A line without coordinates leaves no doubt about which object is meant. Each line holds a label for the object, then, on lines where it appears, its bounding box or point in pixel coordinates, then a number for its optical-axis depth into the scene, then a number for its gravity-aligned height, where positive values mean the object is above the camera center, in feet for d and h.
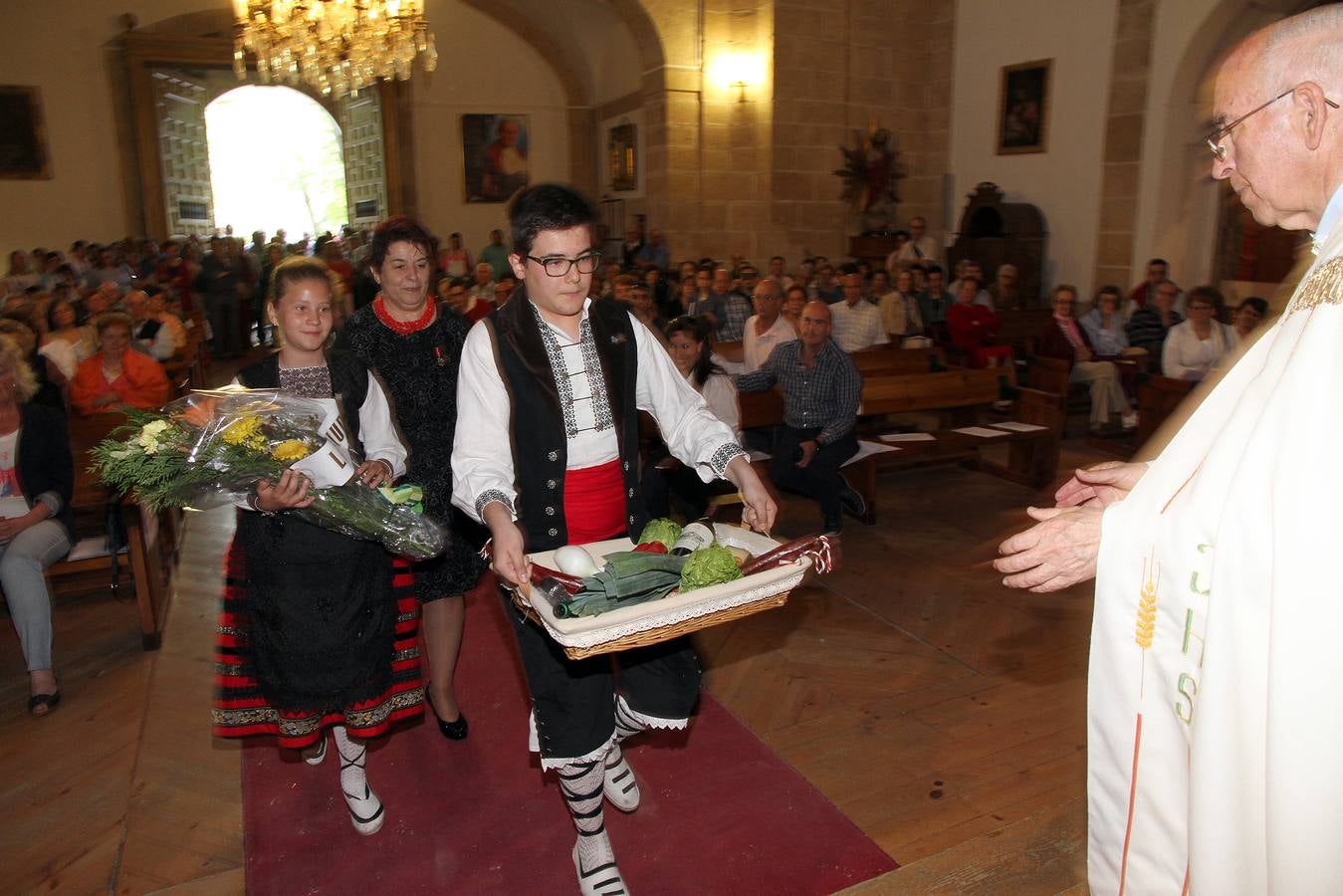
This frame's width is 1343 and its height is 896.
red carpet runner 8.64 -5.66
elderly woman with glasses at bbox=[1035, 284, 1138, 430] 26.86 -3.32
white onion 6.82 -2.24
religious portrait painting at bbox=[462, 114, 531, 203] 52.01 +5.09
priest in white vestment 4.42 -1.78
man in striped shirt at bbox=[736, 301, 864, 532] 18.04 -3.25
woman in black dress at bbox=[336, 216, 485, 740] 10.07 -1.19
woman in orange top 18.78 -2.46
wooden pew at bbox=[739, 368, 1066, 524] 19.24 -3.70
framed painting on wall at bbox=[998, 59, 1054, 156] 38.88 +5.73
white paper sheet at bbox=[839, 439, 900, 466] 18.93 -4.04
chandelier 27.99 +6.49
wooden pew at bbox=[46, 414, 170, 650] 13.43 -4.41
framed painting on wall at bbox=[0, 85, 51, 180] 44.04 +5.32
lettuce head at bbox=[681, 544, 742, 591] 6.46 -2.18
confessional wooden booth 38.86 +0.13
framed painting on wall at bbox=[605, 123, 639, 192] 48.24 +4.68
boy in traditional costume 7.33 -1.61
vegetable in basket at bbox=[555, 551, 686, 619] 6.18 -2.24
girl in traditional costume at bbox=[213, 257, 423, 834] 8.42 -3.21
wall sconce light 43.09 +7.97
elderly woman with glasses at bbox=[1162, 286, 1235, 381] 24.58 -2.48
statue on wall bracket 44.60 +3.43
